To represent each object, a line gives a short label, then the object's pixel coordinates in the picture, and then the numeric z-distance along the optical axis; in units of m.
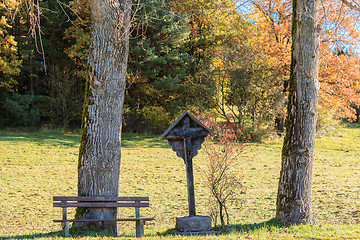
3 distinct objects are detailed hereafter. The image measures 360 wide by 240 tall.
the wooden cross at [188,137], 13.22
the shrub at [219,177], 13.98
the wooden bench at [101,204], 11.29
